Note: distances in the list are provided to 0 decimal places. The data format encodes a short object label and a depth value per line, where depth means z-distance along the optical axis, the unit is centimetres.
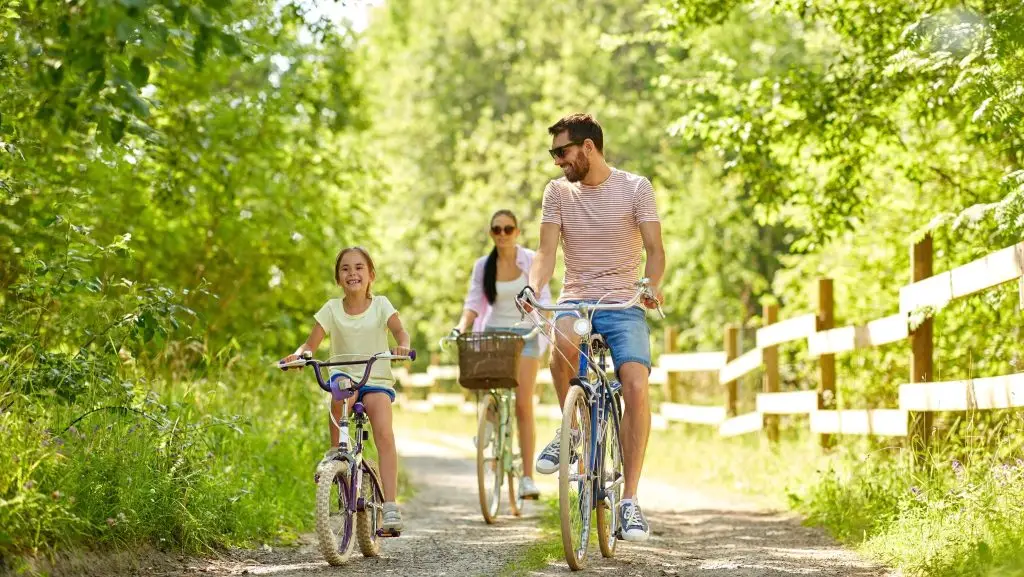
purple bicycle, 1203
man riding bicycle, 1269
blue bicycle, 1180
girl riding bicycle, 1318
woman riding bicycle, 1753
